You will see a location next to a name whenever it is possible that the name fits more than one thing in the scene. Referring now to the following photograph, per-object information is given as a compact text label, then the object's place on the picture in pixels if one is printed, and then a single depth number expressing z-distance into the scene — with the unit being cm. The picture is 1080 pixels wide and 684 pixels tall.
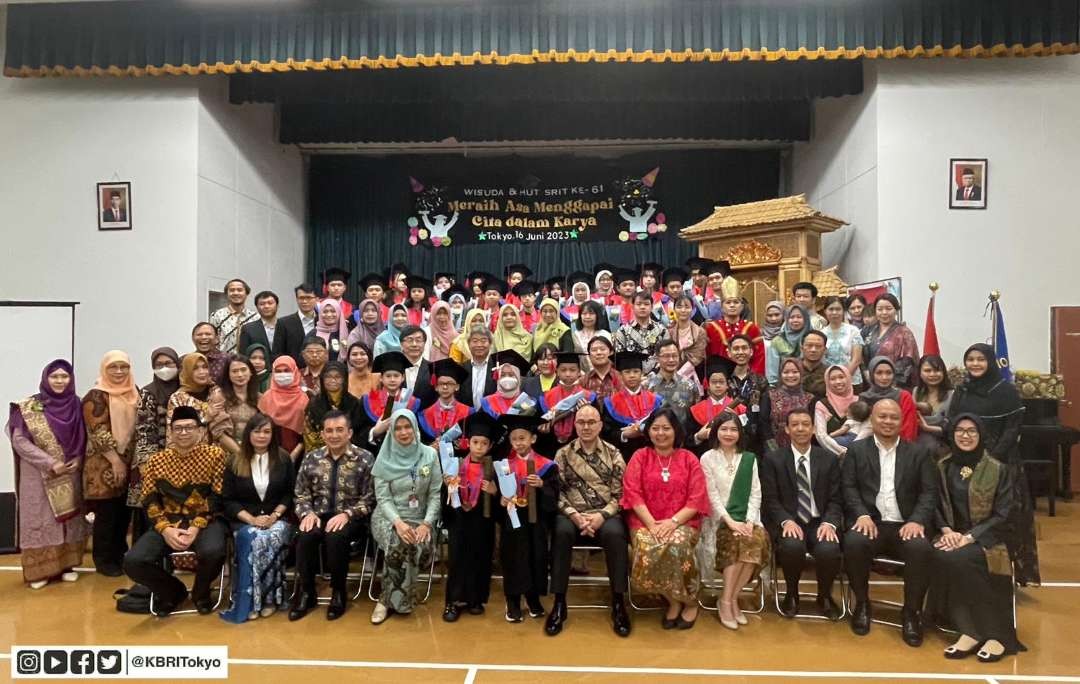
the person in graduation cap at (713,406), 442
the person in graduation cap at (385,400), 446
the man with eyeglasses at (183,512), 383
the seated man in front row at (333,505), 385
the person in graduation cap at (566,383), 446
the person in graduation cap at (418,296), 632
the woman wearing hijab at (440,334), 538
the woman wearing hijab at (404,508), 383
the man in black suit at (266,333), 562
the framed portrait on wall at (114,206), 747
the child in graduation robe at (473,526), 389
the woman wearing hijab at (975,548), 341
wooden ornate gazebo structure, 748
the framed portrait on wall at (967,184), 707
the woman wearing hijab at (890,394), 420
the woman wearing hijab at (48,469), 437
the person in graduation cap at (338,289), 599
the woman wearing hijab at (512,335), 534
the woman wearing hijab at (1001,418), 398
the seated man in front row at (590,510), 371
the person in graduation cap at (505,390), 438
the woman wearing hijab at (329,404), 443
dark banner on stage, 1052
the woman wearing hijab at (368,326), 561
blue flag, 612
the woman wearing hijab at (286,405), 456
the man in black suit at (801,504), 381
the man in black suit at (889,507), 362
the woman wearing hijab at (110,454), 450
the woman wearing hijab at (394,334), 529
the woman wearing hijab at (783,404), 438
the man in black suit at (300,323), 573
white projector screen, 505
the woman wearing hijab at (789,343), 509
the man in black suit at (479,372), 473
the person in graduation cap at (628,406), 444
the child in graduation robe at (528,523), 383
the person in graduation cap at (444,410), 434
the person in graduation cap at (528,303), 588
